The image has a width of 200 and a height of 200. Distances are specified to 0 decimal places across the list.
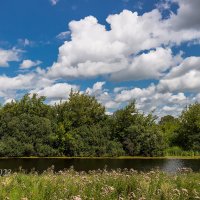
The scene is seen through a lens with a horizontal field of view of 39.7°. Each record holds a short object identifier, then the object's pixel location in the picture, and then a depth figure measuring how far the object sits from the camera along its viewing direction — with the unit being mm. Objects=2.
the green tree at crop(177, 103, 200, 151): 60039
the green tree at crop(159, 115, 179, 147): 62631
